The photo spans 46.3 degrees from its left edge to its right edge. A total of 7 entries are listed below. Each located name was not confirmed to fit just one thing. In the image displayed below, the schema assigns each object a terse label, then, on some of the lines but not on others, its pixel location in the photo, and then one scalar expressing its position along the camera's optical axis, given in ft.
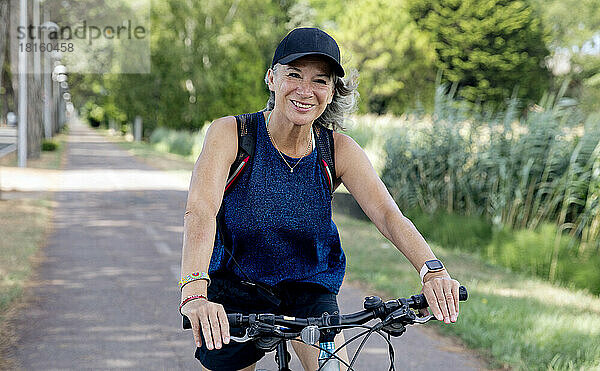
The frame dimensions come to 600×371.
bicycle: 6.46
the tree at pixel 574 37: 164.76
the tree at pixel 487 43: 163.22
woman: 7.57
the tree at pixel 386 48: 157.58
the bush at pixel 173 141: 105.29
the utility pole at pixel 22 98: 67.92
